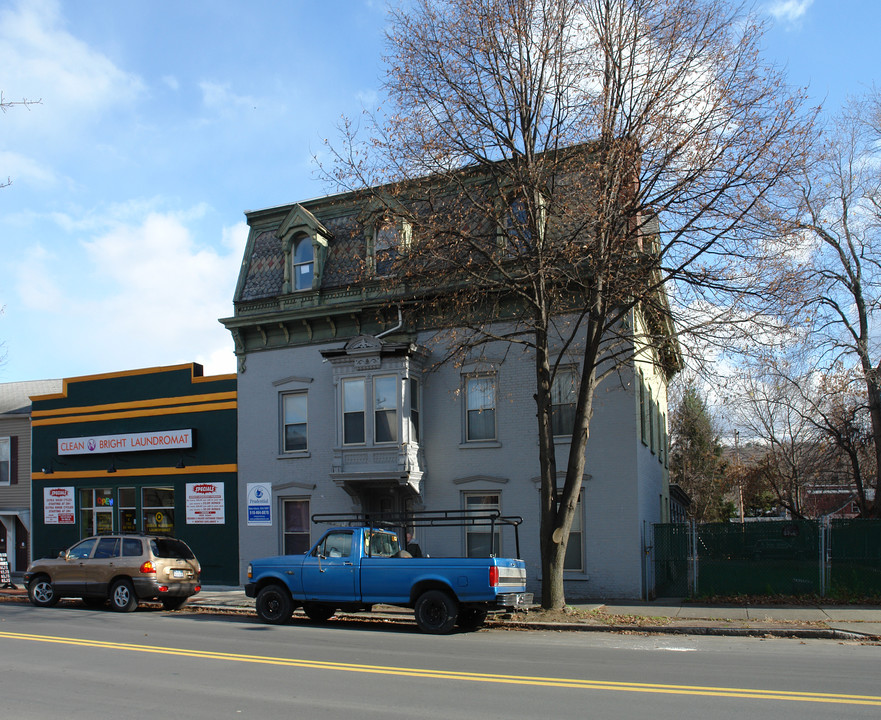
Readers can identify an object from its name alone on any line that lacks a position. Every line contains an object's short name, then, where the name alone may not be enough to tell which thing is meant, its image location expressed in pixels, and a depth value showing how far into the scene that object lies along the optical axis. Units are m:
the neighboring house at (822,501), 51.62
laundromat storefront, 23.41
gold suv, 17.34
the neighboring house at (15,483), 27.61
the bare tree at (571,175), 14.69
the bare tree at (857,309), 25.09
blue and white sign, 22.47
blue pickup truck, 13.38
